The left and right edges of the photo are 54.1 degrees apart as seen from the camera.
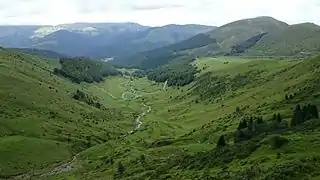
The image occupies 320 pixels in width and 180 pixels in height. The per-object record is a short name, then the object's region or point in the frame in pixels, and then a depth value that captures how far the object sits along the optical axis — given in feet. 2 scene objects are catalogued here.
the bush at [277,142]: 184.12
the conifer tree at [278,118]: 264.94
